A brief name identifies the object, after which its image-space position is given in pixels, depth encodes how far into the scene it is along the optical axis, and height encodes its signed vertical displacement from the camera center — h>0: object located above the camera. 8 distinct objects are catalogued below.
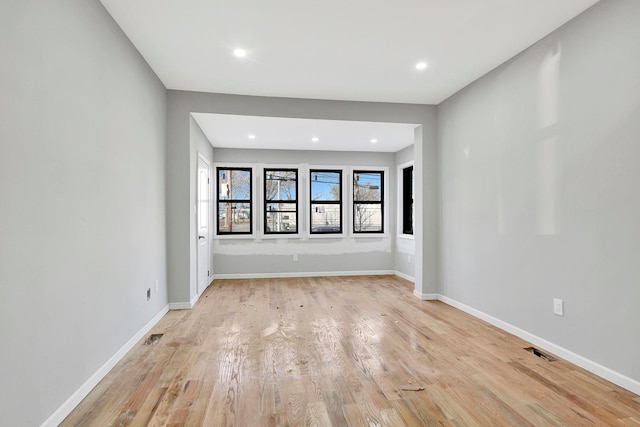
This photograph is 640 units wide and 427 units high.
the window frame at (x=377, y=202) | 6.50 +0.25
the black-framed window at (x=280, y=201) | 6.33 +0.27
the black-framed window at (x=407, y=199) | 6.29 +0.29
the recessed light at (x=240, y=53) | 3.06 +1.53
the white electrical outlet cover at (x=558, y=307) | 2.69 -0.77
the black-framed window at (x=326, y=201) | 6.45 +0.27
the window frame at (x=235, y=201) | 6.09 +0.28
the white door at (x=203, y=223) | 4.77 -0.12
